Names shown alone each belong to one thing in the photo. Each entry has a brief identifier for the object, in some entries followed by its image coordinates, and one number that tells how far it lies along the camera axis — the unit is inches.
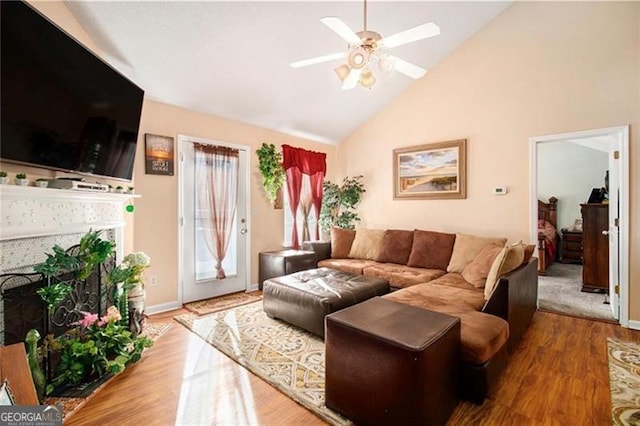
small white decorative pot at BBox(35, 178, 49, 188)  74.8
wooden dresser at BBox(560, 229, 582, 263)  230.4
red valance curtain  184.9
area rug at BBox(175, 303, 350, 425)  75.6
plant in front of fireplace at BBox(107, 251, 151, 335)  95.2
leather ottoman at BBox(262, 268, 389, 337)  103.7
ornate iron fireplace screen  73.0
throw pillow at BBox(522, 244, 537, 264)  110.2
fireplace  70.1
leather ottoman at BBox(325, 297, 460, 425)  56.0
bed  200.8
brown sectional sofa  72.4
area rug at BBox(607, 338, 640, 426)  66.9
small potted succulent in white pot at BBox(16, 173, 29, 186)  69.4
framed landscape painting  160.1
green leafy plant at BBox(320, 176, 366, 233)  201.0
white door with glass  145.0
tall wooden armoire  152.3
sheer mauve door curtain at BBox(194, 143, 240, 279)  149.8
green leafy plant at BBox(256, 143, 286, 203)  170.9
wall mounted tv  64.4
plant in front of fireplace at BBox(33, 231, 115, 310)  72.3
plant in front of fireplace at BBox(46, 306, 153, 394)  76.3
